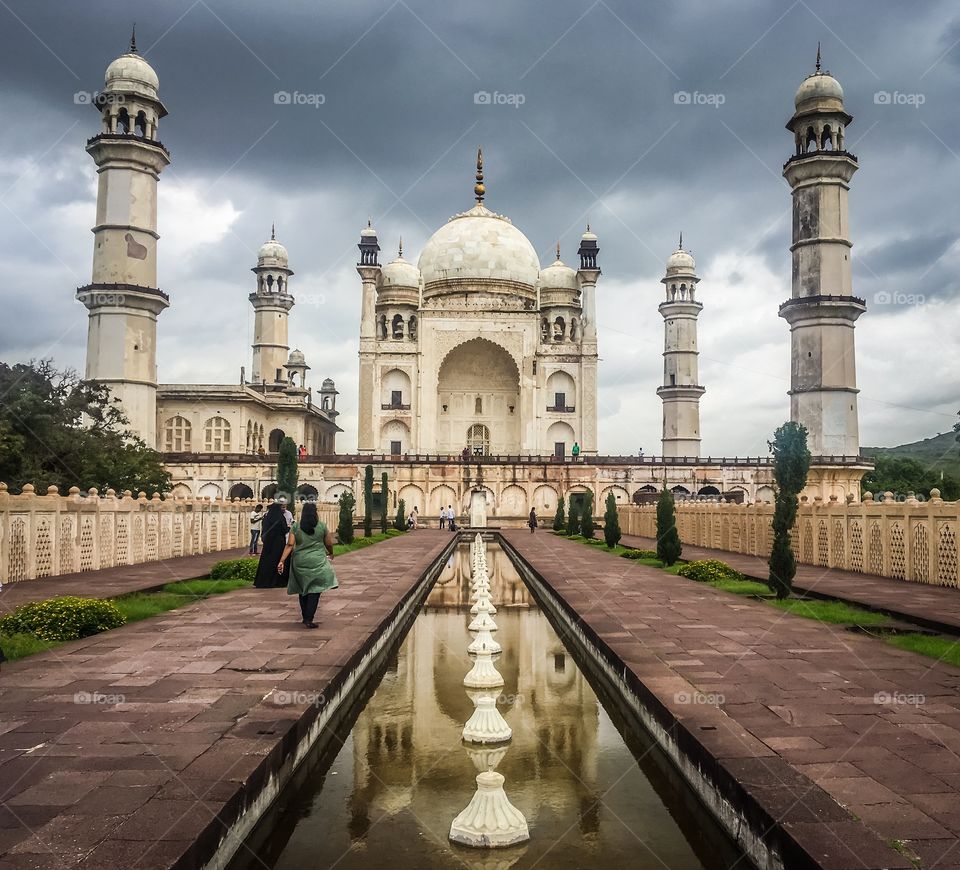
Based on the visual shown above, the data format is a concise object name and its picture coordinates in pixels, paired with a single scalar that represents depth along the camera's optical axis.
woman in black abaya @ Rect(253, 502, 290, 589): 9.54
